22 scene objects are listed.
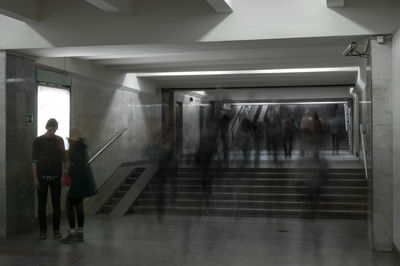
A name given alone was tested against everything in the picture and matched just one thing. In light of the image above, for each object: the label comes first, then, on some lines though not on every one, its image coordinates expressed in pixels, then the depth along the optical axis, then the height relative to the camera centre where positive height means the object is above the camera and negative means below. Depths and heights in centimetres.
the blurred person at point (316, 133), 1270 +10
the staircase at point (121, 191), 1088 -126
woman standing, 719 -67
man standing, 747 -47
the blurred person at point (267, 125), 1896 +48
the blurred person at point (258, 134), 1954 +11
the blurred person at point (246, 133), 1892 +14
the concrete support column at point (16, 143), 771 -10
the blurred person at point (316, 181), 1060 -111
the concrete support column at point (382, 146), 675 -12
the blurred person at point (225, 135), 1470 +5
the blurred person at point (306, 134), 1303 +7
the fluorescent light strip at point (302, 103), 1986 +135
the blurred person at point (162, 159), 1167 -67
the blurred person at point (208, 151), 1339 -41
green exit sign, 822 +28
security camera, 690 +122
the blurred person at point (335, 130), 2025 +27
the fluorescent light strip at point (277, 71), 1218 +161
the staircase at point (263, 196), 1045 -133
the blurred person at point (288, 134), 1764 +10
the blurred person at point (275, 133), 1753 +14
